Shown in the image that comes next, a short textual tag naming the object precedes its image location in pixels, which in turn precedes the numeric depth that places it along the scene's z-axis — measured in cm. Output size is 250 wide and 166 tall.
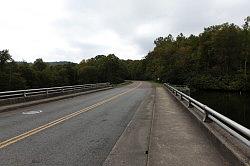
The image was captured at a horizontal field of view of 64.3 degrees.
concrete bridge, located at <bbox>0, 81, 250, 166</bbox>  427
